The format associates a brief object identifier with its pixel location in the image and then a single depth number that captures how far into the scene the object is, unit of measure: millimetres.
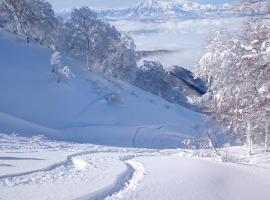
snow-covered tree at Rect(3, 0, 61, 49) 70750
